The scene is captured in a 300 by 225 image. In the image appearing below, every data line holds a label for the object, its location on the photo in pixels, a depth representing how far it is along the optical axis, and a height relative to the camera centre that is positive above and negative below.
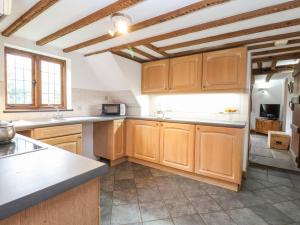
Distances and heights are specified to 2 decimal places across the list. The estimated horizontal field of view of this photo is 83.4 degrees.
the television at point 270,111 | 5.85 -0.09
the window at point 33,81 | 2.27 +0.35
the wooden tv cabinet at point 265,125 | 5.67 -0.59
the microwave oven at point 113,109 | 3.21 -0.07
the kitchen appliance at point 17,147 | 0.93 -0.27
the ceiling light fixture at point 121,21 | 1.55 +0.80
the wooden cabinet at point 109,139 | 2.92 -0.60
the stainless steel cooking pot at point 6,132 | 1.09 -0.19
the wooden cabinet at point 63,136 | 2.01 -0.41
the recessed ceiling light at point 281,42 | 2.11 +0.86
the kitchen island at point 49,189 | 0.52 -0.28
